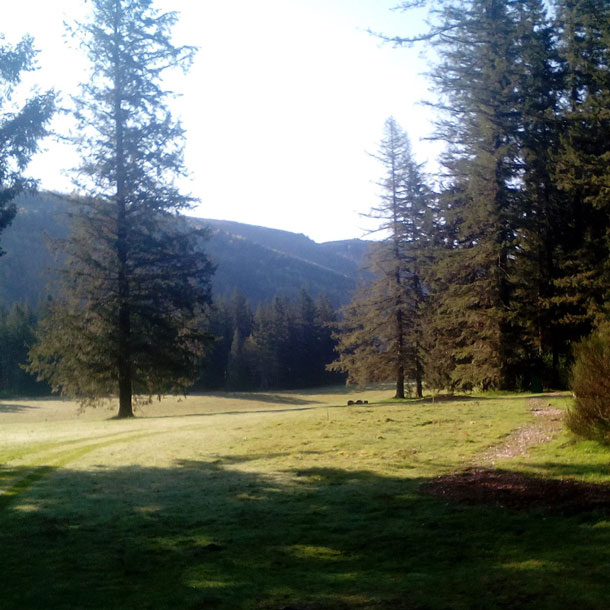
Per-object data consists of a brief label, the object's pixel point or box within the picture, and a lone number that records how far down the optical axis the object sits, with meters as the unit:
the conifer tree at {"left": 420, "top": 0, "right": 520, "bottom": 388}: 26.56
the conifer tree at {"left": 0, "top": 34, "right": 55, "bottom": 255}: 13.09
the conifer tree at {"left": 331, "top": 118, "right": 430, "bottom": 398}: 35.56
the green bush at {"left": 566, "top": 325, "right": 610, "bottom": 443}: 9.27
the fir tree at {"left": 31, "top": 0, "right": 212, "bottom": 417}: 25.22
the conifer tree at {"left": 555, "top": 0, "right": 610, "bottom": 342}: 22.38
